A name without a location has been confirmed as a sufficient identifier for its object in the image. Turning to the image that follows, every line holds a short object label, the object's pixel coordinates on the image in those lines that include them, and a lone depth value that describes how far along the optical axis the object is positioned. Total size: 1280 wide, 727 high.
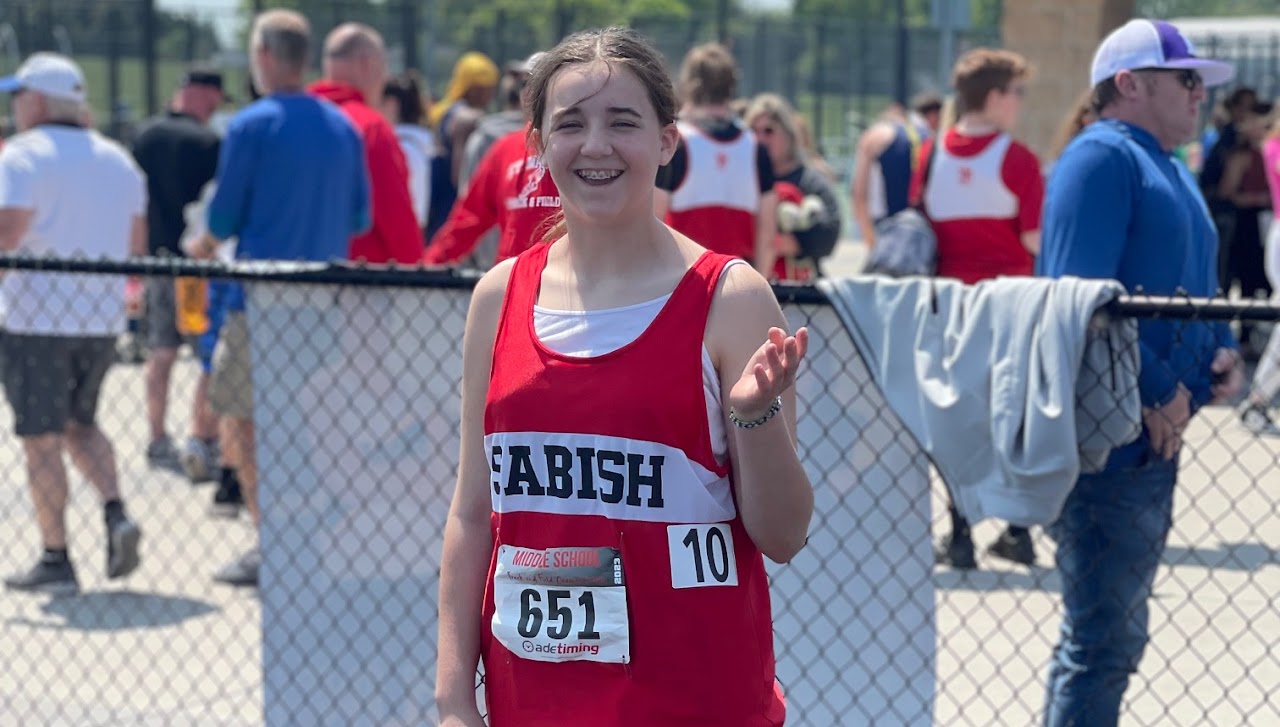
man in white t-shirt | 6.38
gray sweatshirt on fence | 3.71
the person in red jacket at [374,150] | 6.96
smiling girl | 2.40
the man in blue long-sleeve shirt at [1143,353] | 3.98
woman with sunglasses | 7.52
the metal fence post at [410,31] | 18.94
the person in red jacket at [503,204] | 3.96
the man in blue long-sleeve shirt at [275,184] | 6.48
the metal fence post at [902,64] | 20.98
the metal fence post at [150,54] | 17.55
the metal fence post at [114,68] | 18.05
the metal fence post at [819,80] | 21.67
